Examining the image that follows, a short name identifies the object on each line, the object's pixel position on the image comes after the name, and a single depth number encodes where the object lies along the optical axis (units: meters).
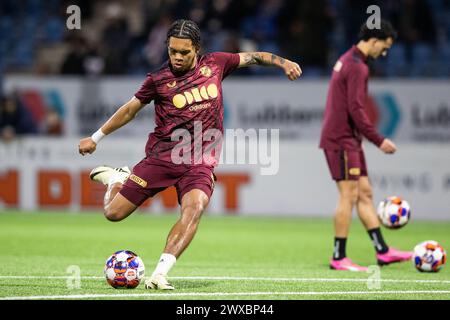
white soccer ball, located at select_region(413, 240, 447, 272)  10.05
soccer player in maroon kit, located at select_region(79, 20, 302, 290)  8.35
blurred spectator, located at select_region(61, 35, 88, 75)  21.42
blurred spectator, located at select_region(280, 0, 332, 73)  20.97
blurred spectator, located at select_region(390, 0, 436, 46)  21.00
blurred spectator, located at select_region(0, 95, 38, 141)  20.30
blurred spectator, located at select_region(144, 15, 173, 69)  21.62
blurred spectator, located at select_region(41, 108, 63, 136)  20.66
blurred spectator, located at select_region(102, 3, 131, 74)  21.66
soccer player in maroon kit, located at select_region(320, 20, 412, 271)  10.58
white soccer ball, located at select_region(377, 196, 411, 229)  10.94
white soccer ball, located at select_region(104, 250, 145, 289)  7.91
